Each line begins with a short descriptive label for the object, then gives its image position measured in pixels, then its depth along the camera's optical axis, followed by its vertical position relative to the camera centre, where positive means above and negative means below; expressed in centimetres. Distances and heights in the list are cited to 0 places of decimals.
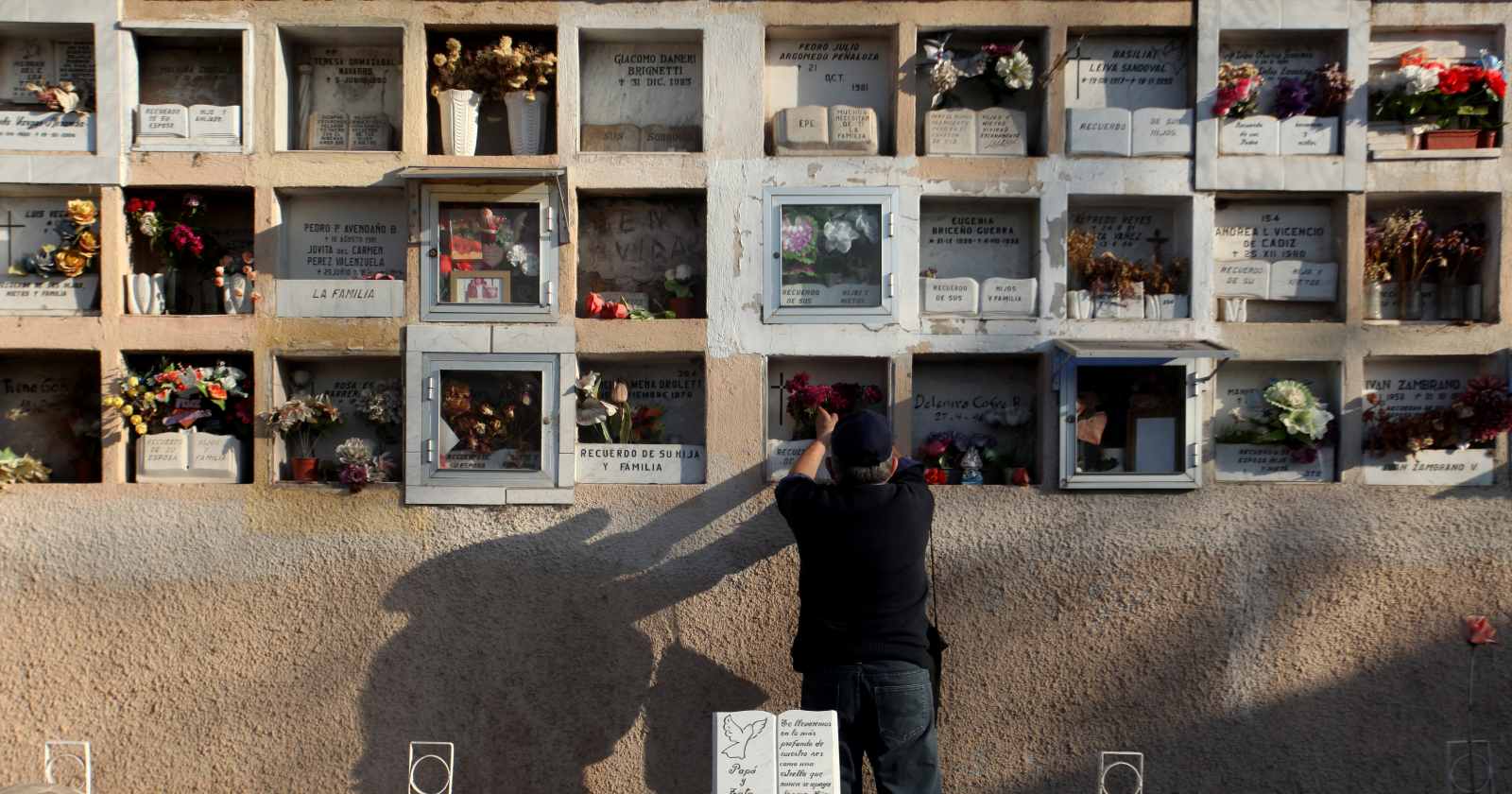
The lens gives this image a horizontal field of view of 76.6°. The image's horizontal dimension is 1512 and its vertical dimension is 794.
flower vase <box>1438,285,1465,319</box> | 526 +41
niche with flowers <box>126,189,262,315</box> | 518 +69
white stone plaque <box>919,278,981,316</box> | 518 +44
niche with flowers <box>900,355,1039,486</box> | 532 -15
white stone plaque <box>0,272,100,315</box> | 521 +43
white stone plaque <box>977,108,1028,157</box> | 521 +131
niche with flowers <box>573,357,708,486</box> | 517 -24
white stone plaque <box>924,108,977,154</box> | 520 +133
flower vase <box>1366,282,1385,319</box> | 524 +42
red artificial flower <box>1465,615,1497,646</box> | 465 -124
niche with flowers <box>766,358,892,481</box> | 508 -10
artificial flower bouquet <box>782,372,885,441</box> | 504 -12
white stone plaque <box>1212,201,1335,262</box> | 532 +80
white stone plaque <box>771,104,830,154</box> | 513 +134
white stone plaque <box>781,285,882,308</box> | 515 +44
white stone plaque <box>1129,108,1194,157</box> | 514 +131
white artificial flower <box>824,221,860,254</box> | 513 +75
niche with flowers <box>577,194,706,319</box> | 542 +76
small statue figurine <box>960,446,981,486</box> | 512 -49
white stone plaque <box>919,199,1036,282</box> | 539 +77
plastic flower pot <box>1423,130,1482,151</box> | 509 +127
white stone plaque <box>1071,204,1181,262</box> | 540 +85
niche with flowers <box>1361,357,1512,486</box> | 502 -23
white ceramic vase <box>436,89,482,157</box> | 514 +139
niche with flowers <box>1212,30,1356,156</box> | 510 +146
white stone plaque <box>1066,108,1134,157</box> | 512 +131
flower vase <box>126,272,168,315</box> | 518 +44
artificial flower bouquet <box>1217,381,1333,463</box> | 498 -25
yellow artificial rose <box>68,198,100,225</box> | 508 +88
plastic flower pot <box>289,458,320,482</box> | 519 -50
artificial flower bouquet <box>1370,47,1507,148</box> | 502 +150
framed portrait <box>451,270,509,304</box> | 517 +48
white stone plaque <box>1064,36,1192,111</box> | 532 +170
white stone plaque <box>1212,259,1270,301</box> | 527 +53
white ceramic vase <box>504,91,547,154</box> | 516 +139
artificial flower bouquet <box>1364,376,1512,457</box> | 498 -25
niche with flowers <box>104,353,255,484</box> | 510 -22
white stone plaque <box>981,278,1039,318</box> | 517 +43
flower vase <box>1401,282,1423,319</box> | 525 +42
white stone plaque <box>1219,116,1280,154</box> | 515 +130
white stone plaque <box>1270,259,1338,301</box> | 525 +53
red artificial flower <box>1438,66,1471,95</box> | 500 +155
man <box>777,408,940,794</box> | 402 -99
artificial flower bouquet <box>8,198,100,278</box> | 511 +68
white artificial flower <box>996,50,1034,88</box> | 512 +164
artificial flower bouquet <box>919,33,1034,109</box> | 512 +167
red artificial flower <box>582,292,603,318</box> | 517 +39
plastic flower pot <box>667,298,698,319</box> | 527 +38
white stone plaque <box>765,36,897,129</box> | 537 +171
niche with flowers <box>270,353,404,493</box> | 511 -24
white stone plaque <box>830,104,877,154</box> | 514 +135
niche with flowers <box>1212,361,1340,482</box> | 501 -24
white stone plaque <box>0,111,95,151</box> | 516 +132
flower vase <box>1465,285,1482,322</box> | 521 +41
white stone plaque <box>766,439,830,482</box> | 512 -44
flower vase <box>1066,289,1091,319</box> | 519 +39
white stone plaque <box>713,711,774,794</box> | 404 -159
